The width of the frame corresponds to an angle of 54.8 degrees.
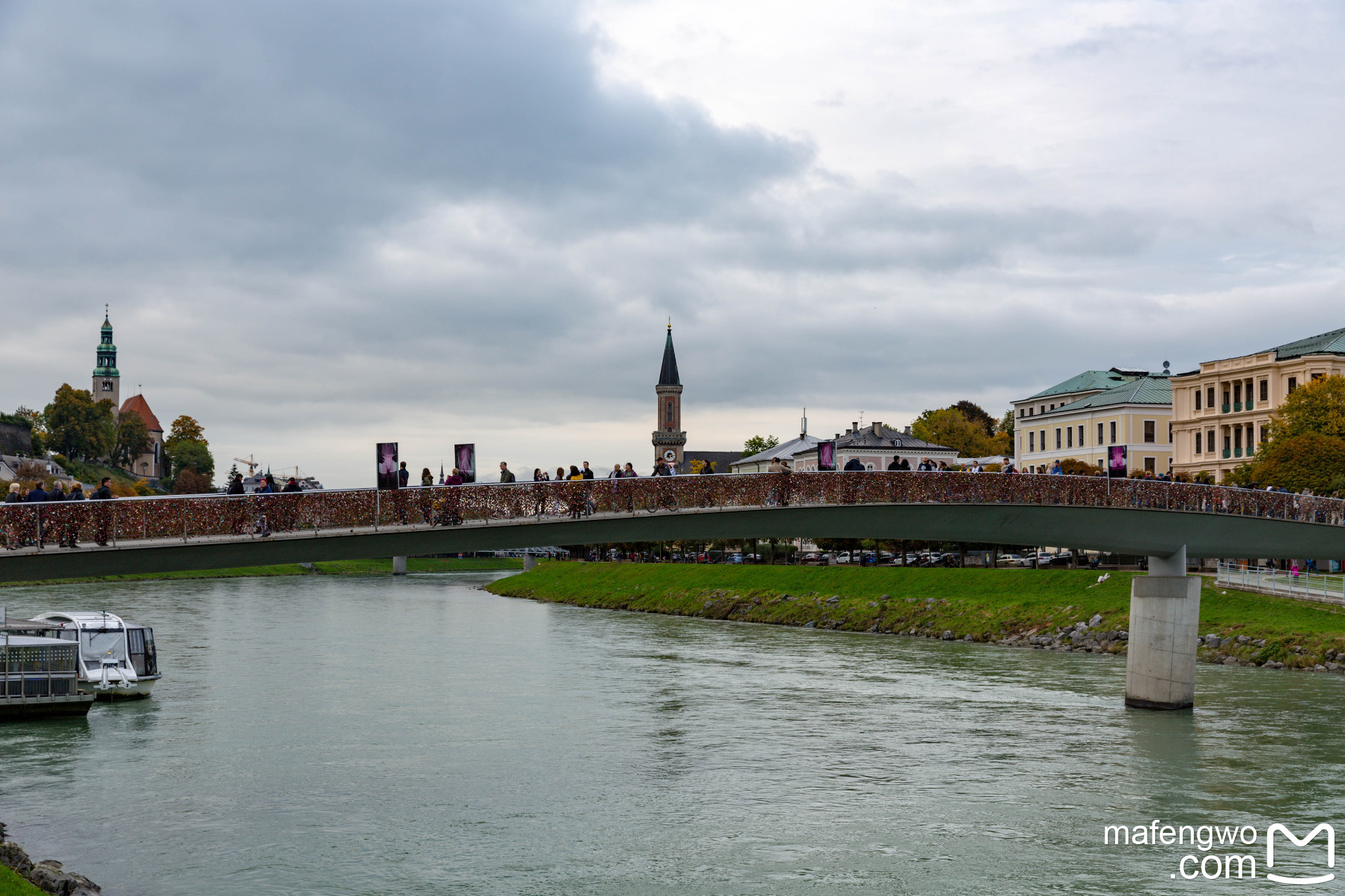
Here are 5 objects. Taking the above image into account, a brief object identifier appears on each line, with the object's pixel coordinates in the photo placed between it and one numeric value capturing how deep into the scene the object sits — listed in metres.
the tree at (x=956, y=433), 143.38
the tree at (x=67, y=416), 197.75
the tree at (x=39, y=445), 195.25
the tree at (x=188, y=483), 192.35
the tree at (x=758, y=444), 188.62
